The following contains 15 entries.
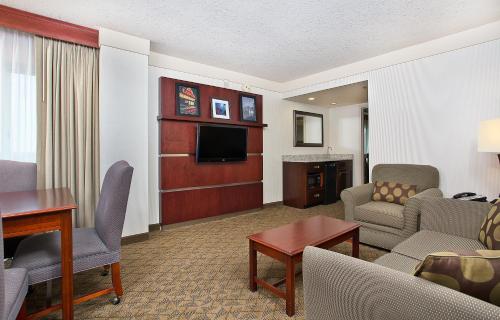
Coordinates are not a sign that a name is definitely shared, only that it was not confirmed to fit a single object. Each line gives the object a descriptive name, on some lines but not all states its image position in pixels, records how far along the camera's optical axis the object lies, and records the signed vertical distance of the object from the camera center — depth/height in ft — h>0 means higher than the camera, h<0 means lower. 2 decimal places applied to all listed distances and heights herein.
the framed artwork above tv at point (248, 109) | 14.46 +3.09
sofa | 2.07 -1.28
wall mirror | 17.97 +2.40
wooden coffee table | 5.65 -2.05
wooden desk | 4.45 -1.13
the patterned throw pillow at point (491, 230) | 5.05 -1.50
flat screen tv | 12.66 +0.92
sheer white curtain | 8.34 +2.23
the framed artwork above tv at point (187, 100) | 12.10 +3.03
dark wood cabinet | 15.99 -1.49
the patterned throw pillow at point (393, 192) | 9.64 -1.26
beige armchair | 8.31 -1.76
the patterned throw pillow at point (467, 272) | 2.23 -1.06
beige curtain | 8.71 +1.49
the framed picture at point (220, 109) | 13.25 +2.81
